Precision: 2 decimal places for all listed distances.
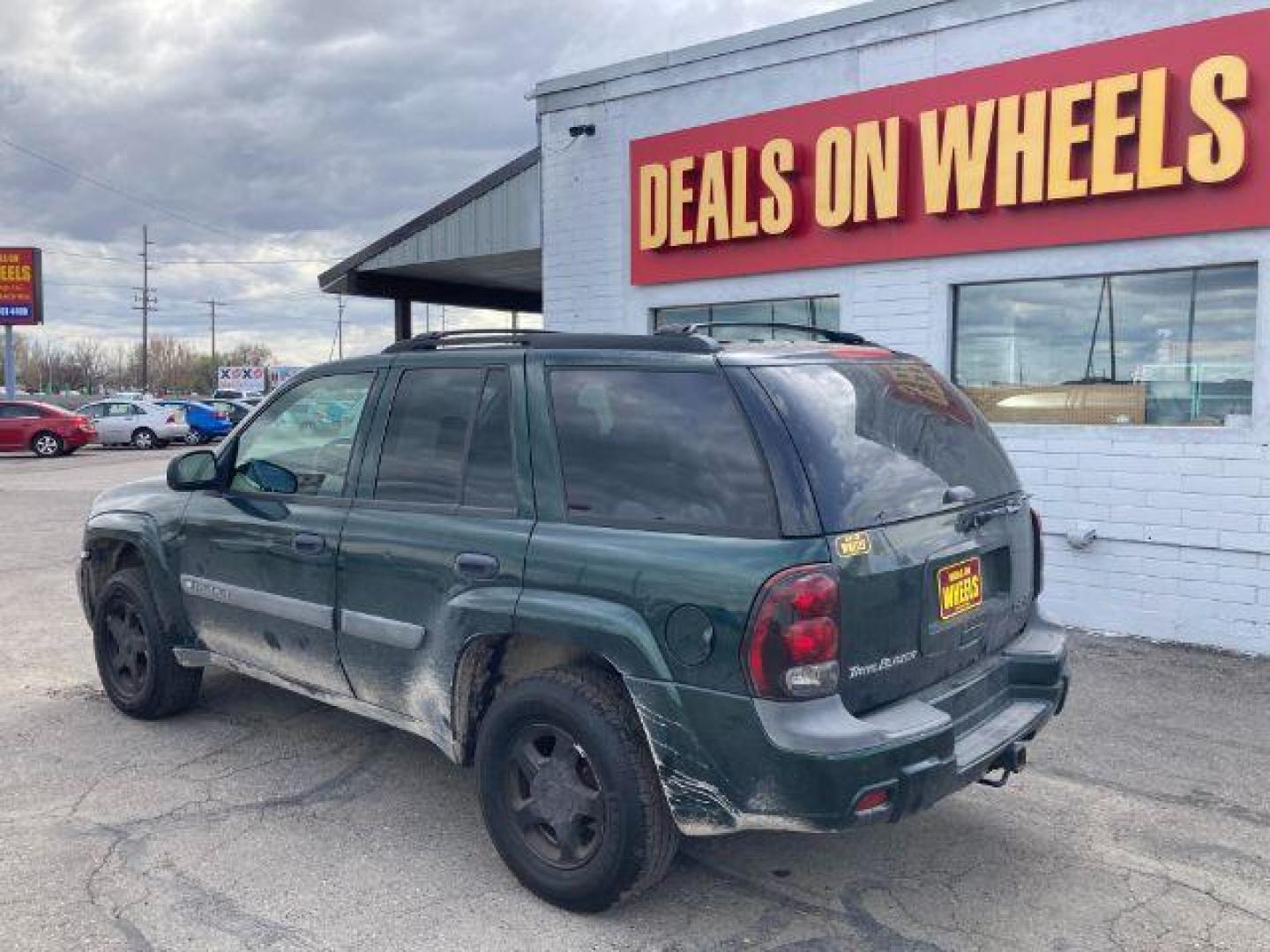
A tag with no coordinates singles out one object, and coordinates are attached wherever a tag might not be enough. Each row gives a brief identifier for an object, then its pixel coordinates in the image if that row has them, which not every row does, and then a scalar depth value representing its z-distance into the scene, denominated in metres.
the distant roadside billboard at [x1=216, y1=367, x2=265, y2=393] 57.38
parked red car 25.06
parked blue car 29.56
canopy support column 14.80
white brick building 6.38
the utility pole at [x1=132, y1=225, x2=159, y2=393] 66.81
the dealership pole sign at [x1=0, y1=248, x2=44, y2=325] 33.12
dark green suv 2.85
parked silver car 28.38
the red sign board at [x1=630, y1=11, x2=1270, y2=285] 6.17
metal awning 10.73
